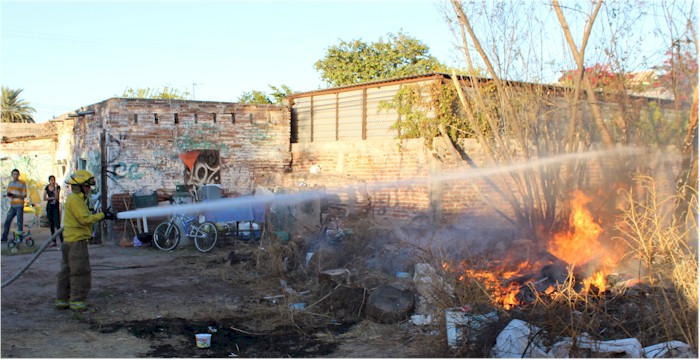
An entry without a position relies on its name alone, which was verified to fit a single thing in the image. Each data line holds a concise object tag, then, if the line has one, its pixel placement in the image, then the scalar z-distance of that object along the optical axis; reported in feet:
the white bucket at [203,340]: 21.33
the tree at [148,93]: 126.93
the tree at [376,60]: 91.61
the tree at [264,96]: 86.33
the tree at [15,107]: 145.99
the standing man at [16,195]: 46.03
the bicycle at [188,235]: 44.14
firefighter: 26.00
